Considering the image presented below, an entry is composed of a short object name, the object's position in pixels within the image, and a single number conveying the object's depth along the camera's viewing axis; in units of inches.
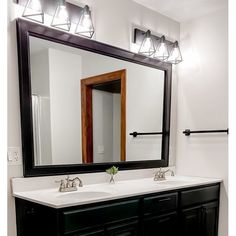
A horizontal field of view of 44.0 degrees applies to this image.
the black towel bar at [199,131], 113.0
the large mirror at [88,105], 80.9
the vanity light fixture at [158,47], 111.8
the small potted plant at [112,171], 95.2
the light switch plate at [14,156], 75.7
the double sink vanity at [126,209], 66.1
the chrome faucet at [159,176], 111.2
